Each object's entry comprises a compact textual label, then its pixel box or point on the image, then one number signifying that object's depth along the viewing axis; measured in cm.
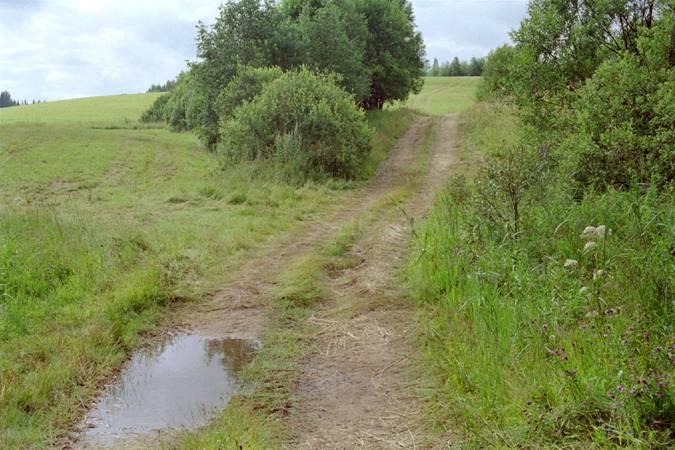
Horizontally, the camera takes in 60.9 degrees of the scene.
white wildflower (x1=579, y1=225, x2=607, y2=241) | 511
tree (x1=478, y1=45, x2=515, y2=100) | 4417
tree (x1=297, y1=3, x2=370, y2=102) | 2716
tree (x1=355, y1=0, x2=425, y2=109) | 3612
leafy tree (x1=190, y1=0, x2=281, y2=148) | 2494
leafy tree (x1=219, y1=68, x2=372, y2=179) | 1596
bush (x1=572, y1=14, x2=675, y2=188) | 747
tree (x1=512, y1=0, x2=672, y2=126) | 1094
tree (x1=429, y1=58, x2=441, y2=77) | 11891
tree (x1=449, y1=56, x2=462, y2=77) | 11175
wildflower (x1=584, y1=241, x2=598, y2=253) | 490
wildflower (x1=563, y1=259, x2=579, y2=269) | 487
